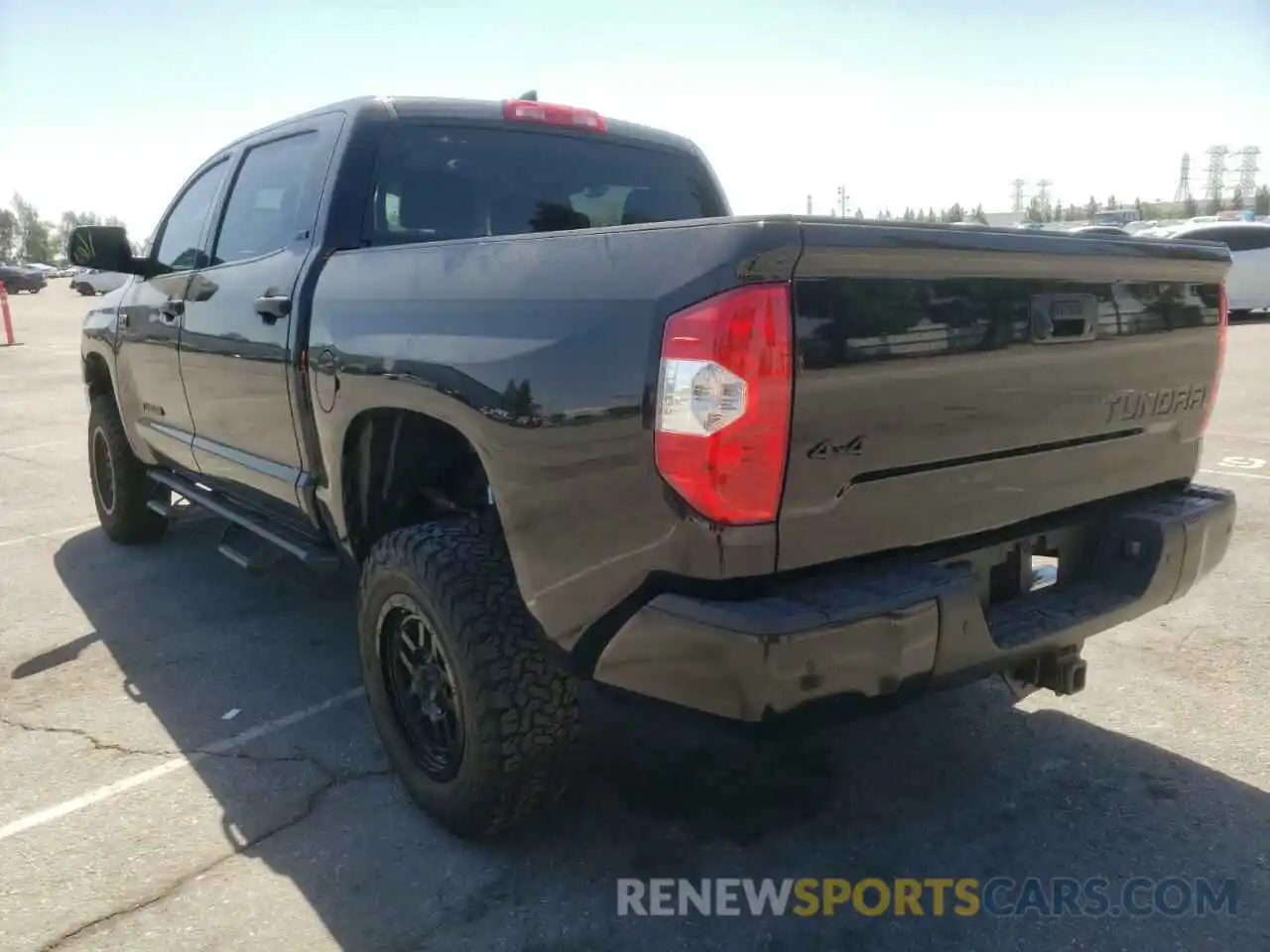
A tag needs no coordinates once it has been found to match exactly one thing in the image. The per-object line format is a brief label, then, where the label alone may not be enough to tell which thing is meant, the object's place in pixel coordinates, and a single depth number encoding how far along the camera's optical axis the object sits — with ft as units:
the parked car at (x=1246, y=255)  55.67
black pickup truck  6.47
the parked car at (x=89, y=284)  126.20
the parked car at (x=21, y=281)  154.40
